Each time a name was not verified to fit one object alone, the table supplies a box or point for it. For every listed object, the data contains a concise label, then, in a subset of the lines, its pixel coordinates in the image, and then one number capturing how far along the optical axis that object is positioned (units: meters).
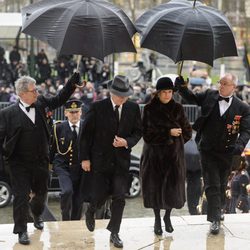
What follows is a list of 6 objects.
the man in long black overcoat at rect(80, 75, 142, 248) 13.25
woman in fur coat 13.71
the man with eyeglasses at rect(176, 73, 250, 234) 14.33
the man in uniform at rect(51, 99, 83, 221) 17.90
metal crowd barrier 40.91
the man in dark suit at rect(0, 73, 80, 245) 13.33
